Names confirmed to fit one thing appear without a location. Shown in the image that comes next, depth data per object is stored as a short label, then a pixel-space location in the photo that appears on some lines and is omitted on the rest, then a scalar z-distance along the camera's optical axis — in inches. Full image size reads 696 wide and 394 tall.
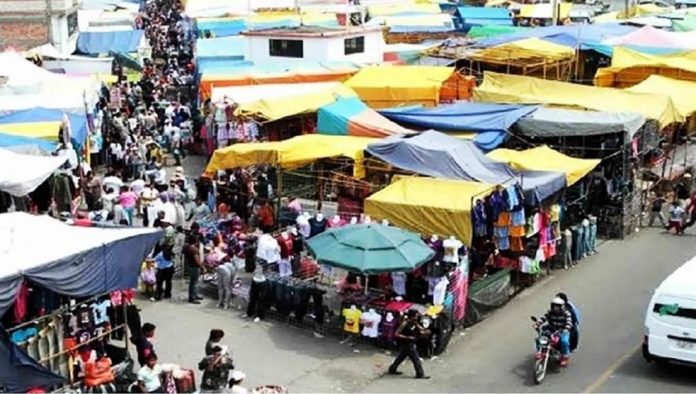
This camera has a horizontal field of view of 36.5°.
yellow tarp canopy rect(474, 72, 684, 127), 948.0
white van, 533.0
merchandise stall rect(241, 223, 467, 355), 609.3
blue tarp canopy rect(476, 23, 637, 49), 1353.0
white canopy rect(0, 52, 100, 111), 951.6
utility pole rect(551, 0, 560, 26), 1710.1
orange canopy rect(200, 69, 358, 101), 1146.7
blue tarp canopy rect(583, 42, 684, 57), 1275.6
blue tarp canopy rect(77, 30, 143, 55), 1665.8
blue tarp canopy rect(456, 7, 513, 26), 1989.4
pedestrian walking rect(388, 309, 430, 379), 573.9
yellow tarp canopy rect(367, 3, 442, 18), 2062.0
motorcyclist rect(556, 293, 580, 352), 580.1
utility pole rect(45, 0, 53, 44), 1680.6
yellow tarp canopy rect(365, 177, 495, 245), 649.0
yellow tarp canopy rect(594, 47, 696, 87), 1179.9
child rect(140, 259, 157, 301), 703.7
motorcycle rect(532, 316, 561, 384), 565.0
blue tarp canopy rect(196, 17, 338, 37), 1711.4
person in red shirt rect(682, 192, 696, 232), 868.0
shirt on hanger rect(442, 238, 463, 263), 633.6
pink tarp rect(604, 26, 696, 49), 1333.7
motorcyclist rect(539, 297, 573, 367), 573.3
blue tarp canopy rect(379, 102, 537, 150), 890.1
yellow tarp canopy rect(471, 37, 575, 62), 1254.6
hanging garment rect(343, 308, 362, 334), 621.6
